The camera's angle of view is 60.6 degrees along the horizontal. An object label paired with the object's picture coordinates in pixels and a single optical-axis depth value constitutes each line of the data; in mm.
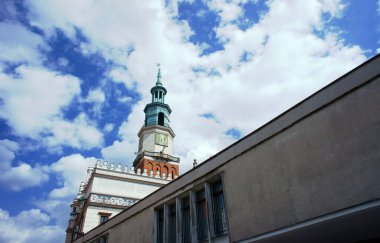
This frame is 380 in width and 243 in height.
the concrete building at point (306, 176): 8344
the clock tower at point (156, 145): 48219
